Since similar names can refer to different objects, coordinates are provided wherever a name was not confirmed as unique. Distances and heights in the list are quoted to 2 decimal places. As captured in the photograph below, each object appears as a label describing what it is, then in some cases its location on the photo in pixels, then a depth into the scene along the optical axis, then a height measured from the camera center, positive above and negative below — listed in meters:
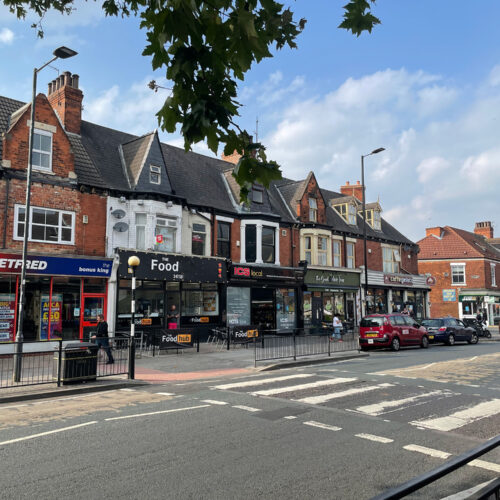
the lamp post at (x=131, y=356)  12.37 -1.45
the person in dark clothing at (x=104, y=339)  13.80 -1.10
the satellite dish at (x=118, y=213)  20.50 +4.16
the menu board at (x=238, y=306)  24.83 -0.10
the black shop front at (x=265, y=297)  25.02 +0.45
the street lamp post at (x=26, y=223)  11.37 +2.18
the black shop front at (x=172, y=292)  20.53 +0.61
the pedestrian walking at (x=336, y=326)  23.43 -1.15
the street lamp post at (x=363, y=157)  25.45 +8.53
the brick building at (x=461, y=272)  46.56 +3.42
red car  21.27 -1.35
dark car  25.17 -1.52
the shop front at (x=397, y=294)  34.34 +0.85
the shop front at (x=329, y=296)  29.23 +0.53
